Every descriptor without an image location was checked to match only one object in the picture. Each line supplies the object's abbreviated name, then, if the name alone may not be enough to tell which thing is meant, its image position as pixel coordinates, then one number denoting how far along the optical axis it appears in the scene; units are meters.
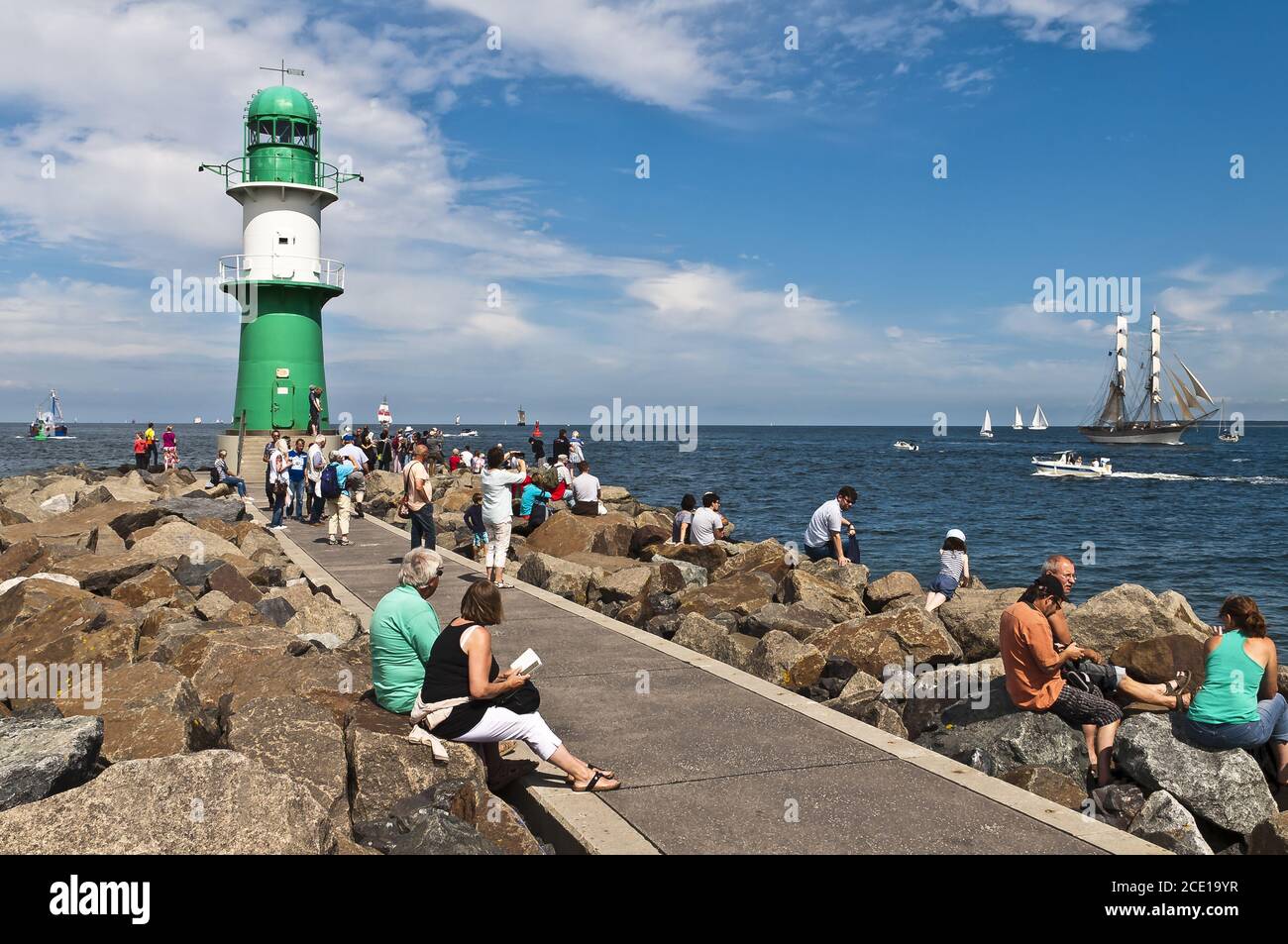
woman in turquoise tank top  6.57
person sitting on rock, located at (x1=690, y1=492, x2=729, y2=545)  15.78
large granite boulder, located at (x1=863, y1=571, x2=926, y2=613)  13.41
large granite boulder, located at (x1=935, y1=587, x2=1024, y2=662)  10.47
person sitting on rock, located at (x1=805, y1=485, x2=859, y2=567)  14.33
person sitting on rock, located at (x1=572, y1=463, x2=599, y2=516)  18.70
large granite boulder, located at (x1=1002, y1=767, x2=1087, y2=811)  6.11
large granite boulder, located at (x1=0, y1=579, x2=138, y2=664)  7.99
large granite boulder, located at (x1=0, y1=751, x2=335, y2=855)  4.37
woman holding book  5.71
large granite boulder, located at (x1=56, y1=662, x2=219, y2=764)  6.03
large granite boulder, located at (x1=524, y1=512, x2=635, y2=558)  15.51
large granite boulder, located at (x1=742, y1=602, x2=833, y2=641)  10.33
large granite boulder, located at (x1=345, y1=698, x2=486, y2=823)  5.52
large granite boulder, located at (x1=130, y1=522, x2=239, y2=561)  12.89
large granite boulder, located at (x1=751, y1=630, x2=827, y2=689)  8.84
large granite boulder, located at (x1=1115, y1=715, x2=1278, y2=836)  6.16
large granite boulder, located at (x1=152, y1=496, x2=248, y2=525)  17.28
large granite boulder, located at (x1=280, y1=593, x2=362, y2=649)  9.54
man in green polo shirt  6.23
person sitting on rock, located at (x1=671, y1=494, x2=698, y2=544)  16.28
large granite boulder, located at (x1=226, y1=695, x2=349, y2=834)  5.54
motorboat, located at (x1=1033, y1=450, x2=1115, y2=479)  64.75
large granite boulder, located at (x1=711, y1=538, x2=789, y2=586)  13.83
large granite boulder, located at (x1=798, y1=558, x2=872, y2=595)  13.63
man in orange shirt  6.81
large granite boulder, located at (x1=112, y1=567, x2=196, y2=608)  10.52
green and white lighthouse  27.11
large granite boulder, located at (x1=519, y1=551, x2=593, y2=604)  12.59
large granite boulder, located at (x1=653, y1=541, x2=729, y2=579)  14.98
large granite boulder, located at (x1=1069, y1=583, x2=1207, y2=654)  10.22
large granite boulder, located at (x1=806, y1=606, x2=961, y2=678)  9.41
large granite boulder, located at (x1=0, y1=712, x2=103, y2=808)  4.87
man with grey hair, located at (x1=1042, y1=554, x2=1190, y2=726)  7.29
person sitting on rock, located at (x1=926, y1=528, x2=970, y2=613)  12.18
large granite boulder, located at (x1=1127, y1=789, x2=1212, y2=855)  5.68
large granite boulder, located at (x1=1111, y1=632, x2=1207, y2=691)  8.31
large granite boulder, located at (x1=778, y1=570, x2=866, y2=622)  11.96
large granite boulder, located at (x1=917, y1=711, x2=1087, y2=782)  6.72
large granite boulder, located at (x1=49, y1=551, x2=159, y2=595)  11.18
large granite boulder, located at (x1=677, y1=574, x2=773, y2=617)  11.66
